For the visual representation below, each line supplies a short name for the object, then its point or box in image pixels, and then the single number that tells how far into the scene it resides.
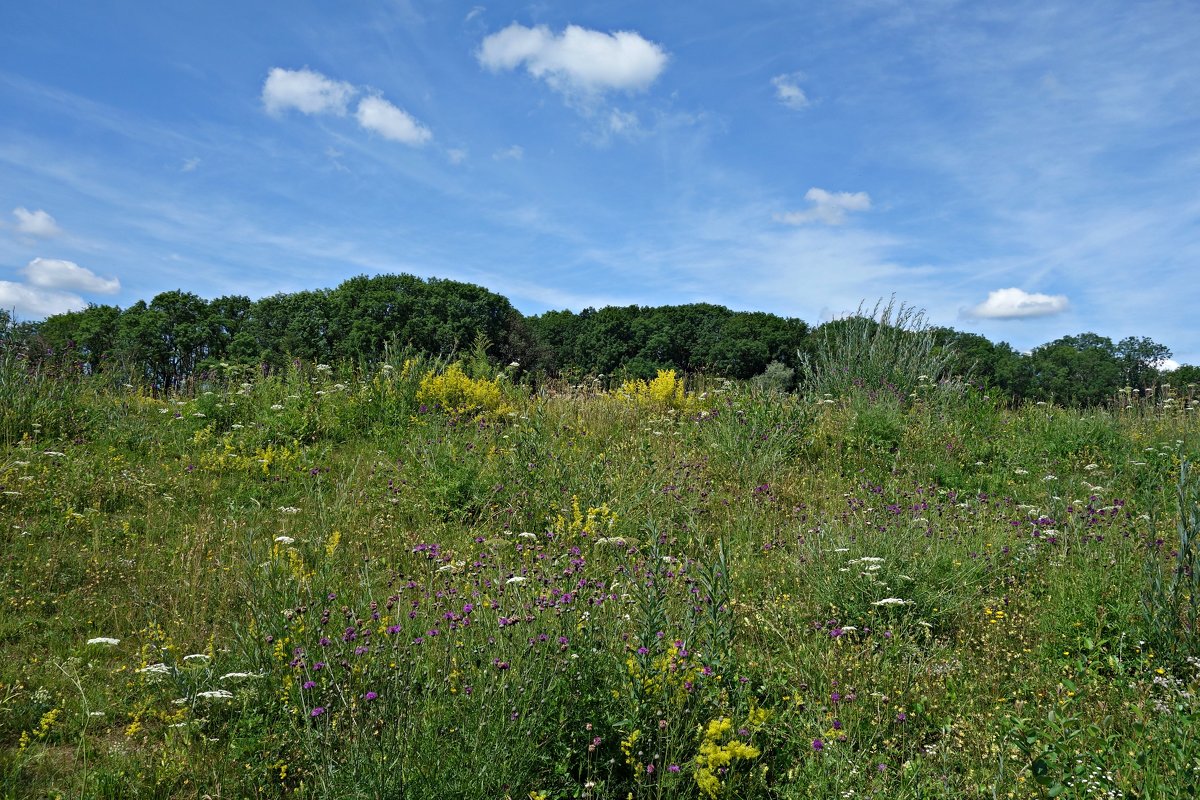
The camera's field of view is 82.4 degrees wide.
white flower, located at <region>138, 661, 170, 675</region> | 2.76
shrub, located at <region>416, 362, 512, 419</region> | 8.43
